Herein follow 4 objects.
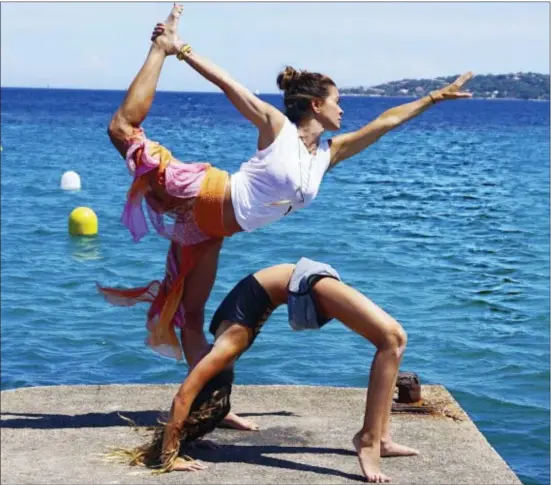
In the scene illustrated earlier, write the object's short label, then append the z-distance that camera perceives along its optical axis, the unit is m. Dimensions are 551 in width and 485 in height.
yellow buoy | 19.72
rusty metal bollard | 6.56
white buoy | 27.41
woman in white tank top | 5.49
